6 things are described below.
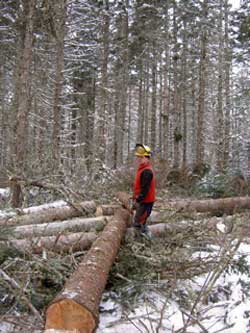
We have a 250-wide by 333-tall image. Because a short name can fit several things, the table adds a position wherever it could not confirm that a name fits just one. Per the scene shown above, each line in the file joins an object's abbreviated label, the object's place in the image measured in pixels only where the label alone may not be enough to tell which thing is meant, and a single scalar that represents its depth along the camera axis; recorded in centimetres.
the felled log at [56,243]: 523
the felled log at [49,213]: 714
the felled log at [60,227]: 626
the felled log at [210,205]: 867
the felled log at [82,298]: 298
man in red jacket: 641
